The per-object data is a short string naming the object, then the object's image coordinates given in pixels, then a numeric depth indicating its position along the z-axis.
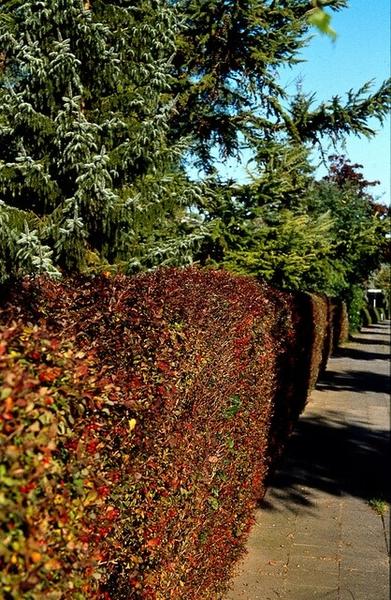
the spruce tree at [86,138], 9.89
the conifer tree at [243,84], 12.88
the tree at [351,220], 14.85
